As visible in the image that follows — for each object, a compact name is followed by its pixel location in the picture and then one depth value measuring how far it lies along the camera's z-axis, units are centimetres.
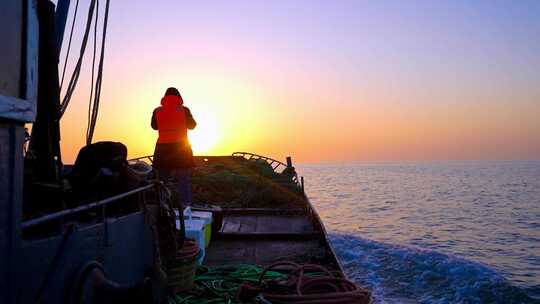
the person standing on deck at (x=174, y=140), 776
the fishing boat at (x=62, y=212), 211
